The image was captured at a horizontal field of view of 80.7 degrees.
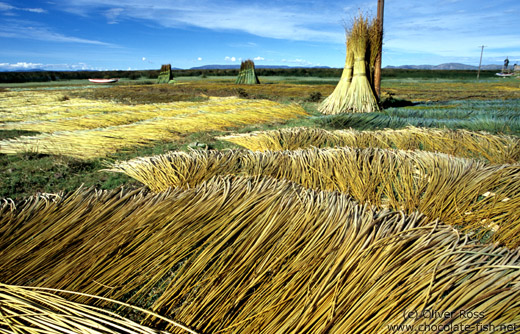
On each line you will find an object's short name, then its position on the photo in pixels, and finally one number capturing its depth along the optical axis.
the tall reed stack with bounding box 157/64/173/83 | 23.17
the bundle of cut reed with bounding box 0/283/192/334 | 1.06
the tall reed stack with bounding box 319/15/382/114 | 6.14
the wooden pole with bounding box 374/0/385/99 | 6.61
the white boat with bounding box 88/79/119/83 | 23.92
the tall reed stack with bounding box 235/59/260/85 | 22.11
